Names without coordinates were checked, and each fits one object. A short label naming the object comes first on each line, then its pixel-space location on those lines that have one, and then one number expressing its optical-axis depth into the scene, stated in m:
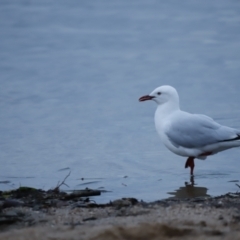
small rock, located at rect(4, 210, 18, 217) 10.82
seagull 17.05
